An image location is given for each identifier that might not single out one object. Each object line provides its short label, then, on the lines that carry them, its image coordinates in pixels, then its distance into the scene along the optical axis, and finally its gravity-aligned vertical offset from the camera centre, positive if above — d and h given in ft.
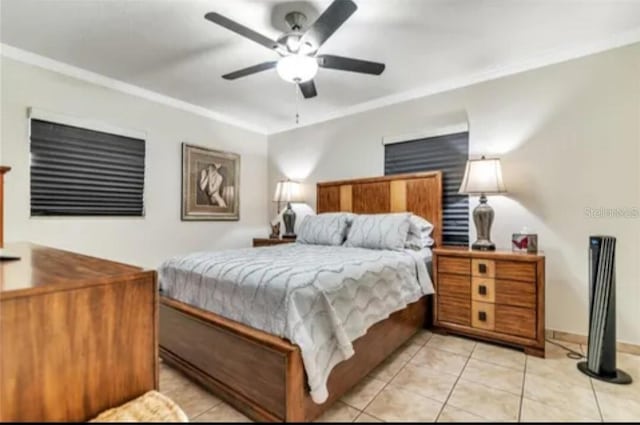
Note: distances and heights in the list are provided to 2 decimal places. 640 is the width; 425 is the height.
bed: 4.82 -2.53
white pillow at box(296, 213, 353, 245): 10.81 -0.51
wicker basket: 2.73 -1.76
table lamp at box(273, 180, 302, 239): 14.01 +0.75
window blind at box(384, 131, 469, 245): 10.52 +1.71
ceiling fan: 5.79 +3.59
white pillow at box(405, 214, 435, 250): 10.00 -0.60
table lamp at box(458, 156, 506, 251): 8.85 +0.80
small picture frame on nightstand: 8.43 -0.70
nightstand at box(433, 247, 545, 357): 7.70 -2.08
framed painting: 12.78 +1.26
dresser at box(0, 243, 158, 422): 2.39 -1.08
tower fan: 6.54 -2.05
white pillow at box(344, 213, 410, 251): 9.50 -0.52
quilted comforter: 5.02 -1.48
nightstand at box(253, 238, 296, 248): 13.21 -1.16
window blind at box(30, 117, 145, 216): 9.23 +1.29
